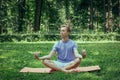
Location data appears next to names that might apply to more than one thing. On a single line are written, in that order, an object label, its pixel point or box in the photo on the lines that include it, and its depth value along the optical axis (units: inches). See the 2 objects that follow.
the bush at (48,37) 707.4
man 200.1
